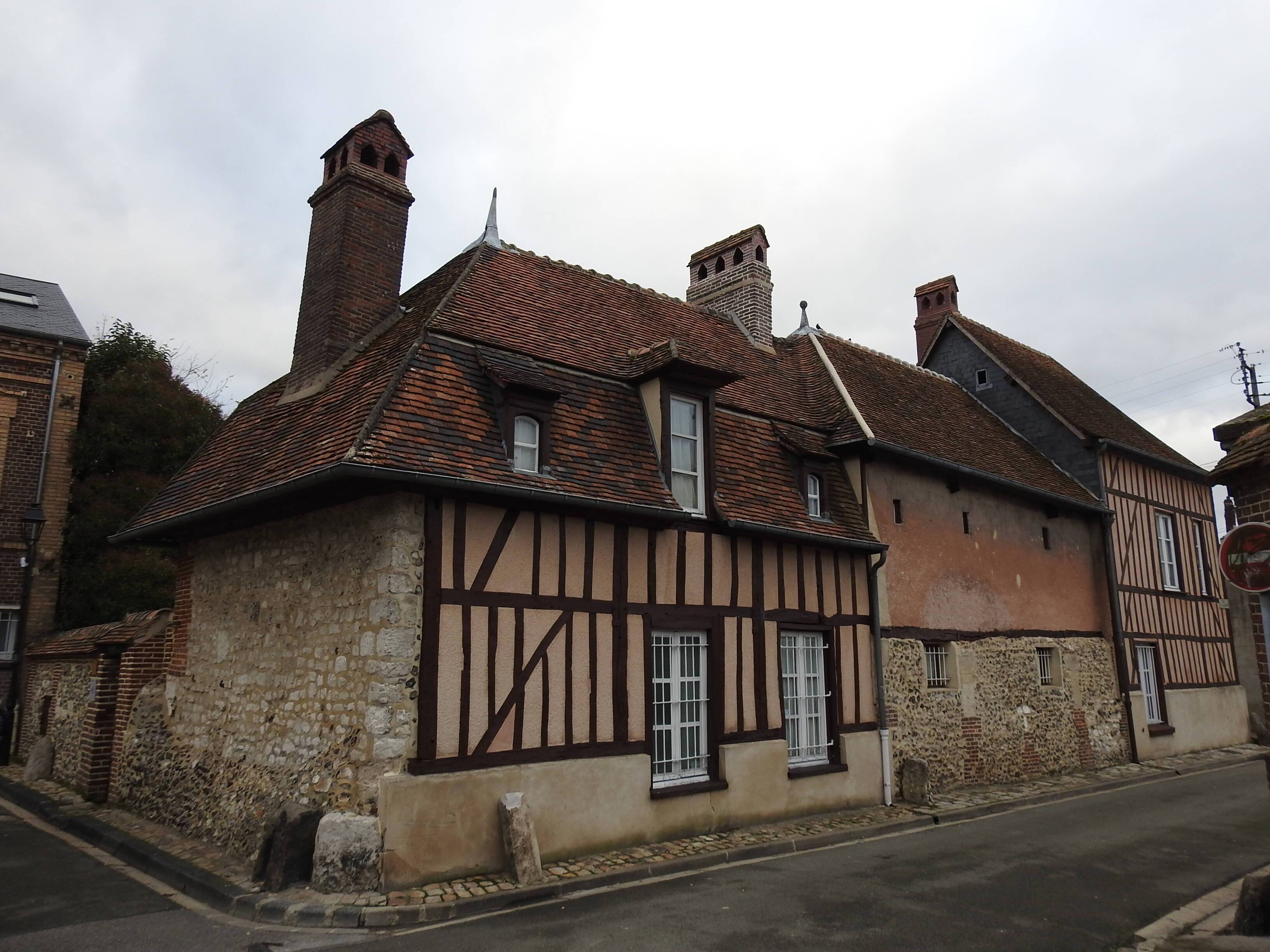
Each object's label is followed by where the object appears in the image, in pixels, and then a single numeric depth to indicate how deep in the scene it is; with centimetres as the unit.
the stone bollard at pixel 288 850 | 627
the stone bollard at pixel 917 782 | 1023
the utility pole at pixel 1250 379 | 2869
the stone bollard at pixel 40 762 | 1159
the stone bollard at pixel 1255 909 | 497
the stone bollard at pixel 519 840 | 668
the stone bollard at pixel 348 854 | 620
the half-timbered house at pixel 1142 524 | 1528
